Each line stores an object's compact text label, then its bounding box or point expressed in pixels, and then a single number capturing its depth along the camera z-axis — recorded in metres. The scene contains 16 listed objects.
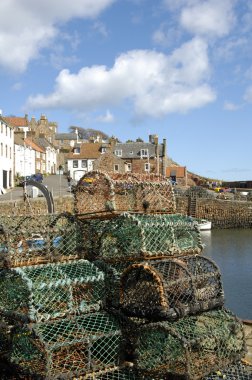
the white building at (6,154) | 30.44
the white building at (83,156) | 46.03
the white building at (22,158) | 35.44
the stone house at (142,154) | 43.38
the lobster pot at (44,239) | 4.72
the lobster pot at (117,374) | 3.59
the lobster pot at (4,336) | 4.02
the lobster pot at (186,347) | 3.62
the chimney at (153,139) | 45.06
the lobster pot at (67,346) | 3.46
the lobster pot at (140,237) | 4.42
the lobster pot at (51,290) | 3.76
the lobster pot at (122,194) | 5.41
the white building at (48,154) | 46.62
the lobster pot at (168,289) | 3.85
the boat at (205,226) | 26.39
